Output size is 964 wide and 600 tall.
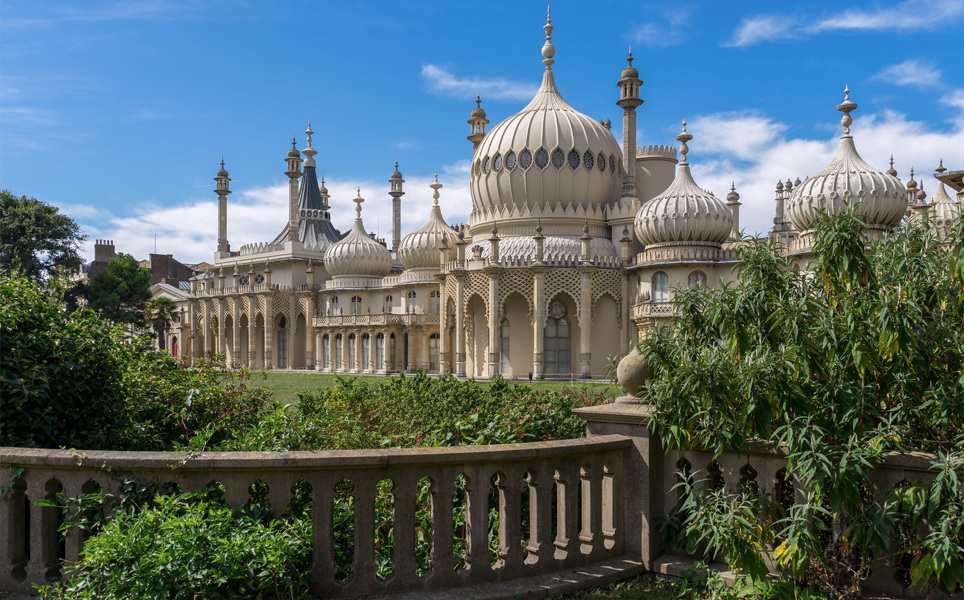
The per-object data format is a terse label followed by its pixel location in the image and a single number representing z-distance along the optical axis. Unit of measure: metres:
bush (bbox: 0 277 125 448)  5.28
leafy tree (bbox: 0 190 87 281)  43.22
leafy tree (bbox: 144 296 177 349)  53.27
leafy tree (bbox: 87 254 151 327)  52.92
